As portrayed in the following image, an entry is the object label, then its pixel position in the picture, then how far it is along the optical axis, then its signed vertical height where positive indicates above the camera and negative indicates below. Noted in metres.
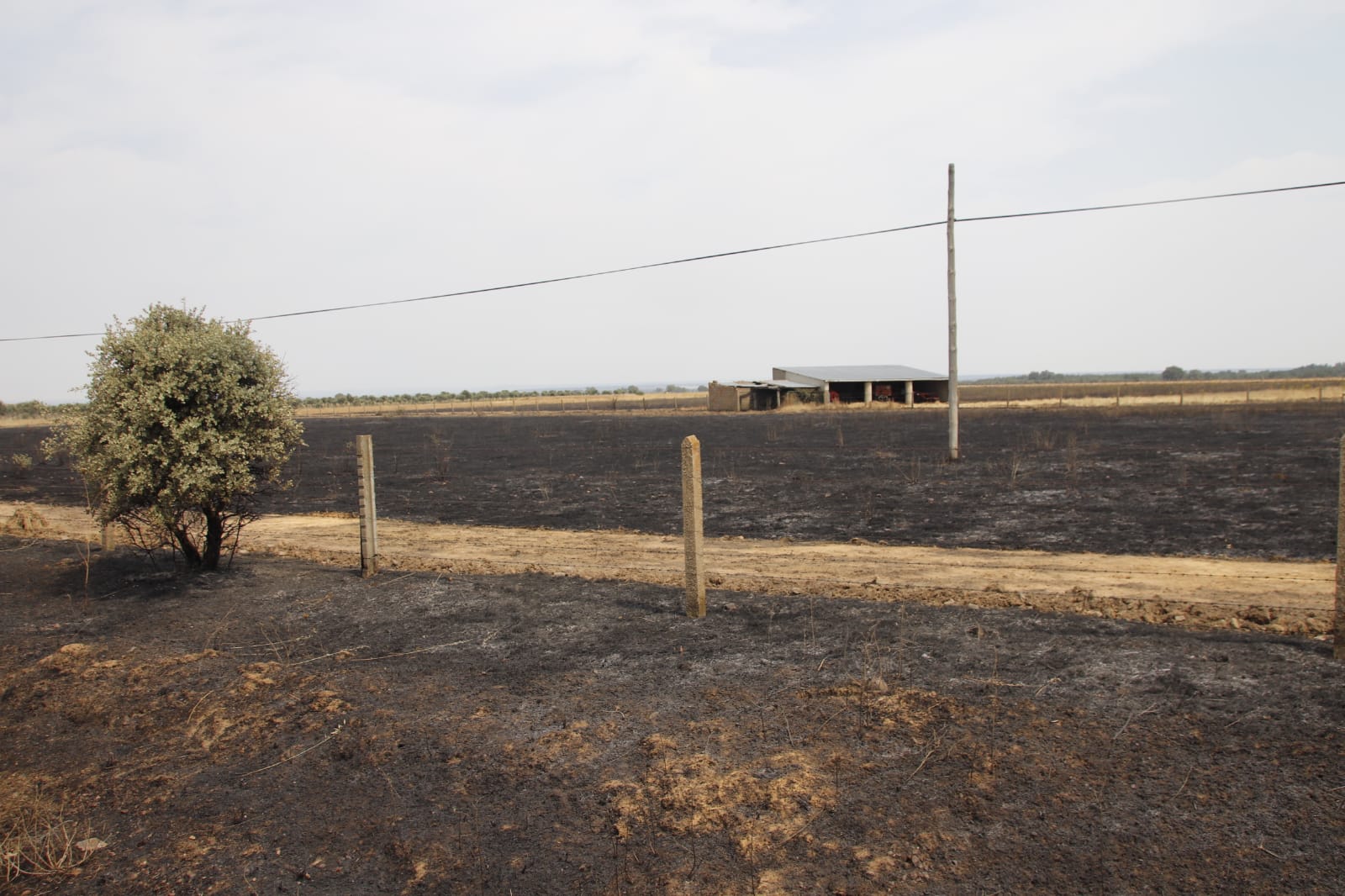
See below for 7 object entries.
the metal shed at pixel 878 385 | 66.88 +0.72
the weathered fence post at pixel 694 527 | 8.38 -1.27
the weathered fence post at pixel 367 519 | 10.63 -1.41
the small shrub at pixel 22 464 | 31.75 -1.86
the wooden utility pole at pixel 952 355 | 25.50 +1.14
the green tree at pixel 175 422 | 9.70 -0.13
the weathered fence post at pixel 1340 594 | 6.50 -1.62
